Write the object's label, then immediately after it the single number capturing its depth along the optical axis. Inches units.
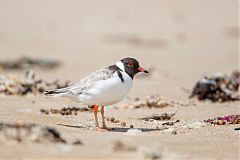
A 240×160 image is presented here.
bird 609.3
